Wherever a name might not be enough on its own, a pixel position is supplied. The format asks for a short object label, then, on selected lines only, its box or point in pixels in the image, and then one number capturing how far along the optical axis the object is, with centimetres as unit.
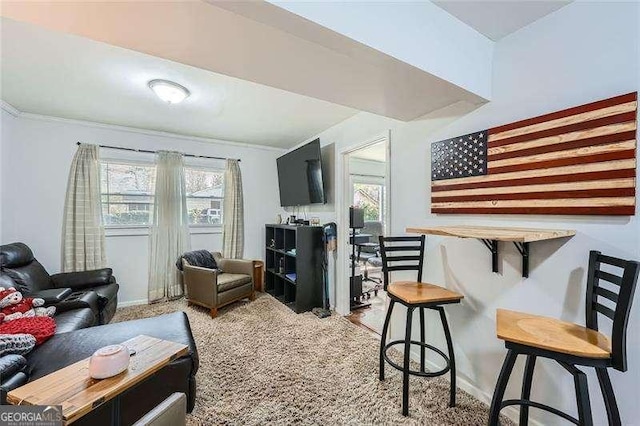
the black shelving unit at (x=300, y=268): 339
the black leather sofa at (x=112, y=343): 125
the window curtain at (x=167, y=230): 378
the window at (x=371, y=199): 596
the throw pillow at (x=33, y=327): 164
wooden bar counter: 126
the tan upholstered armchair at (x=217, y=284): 320
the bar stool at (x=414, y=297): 164
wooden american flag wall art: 125
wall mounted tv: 350
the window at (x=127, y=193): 366
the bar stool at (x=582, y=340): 98
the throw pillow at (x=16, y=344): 139
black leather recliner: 238
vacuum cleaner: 342
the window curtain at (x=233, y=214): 429
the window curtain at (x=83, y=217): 332
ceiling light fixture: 237
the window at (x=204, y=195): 419
